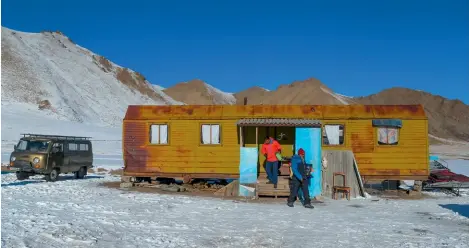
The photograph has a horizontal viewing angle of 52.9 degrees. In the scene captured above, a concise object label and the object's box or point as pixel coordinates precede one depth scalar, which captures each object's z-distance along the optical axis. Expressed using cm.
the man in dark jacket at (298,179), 1520
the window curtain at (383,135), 1958
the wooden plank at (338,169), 1852
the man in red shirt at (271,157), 1775
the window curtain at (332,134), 1970
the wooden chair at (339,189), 1791
